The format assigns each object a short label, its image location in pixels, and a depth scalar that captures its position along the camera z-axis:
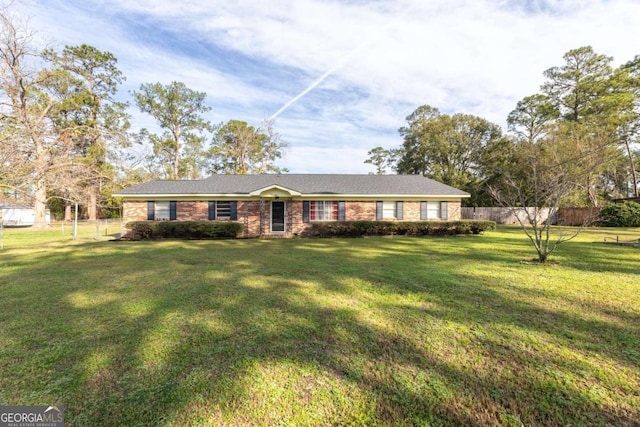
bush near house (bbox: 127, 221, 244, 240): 14.62
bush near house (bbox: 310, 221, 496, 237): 15.98
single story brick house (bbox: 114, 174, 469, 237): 16.25
